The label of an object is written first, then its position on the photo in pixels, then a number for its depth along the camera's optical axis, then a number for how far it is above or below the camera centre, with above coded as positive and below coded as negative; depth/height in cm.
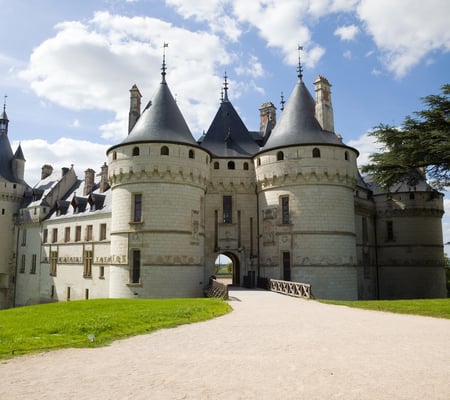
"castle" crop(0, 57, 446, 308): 2534 +253
